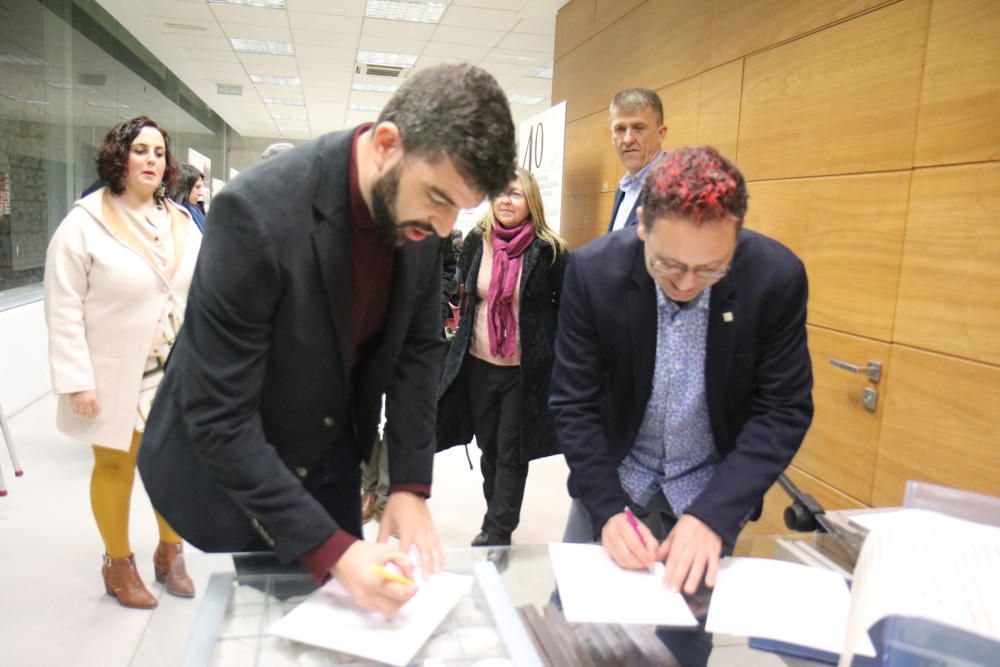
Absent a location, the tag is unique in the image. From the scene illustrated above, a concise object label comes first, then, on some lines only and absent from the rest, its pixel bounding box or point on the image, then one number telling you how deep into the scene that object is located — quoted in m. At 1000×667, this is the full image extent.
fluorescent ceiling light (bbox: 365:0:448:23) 6.17
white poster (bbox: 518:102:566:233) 4.71
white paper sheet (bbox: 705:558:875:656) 0.93
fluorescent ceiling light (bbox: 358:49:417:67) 8.04
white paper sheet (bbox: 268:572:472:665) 0.83
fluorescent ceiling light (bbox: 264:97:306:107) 11.61
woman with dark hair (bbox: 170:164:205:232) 3.98
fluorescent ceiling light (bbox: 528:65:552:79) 8.30
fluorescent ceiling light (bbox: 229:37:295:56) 7.90
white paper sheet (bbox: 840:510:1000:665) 0.50
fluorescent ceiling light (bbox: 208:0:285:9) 6.30
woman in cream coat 2.20
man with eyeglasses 1.11
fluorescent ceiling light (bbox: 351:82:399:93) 9.91
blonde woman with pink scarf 2.79
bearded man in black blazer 0.86
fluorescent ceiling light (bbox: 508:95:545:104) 10.03
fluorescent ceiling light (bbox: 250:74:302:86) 9.80
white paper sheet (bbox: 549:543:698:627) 0.95
